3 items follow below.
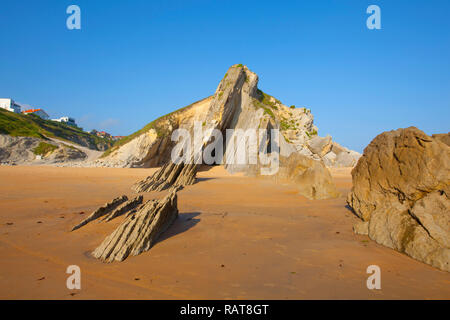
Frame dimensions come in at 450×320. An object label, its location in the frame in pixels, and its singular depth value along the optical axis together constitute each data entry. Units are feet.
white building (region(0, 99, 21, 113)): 234.58
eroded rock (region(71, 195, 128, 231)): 16.49
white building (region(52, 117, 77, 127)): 320.50
